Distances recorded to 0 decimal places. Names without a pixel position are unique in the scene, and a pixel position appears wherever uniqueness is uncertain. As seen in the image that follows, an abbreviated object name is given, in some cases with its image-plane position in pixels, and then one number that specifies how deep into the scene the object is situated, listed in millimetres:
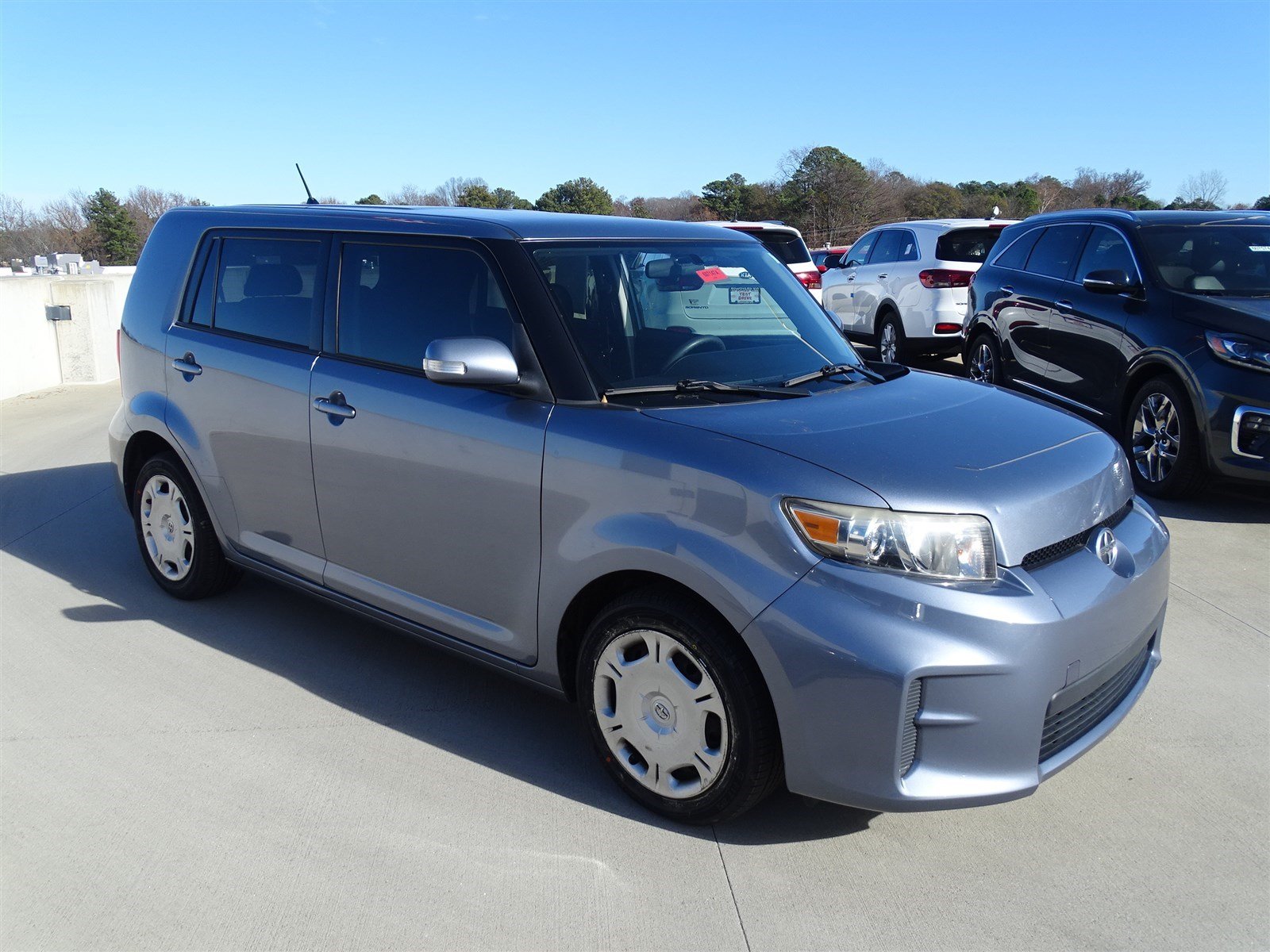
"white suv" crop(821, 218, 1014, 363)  11352
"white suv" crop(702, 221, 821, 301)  13281
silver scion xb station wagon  2820
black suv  6312
